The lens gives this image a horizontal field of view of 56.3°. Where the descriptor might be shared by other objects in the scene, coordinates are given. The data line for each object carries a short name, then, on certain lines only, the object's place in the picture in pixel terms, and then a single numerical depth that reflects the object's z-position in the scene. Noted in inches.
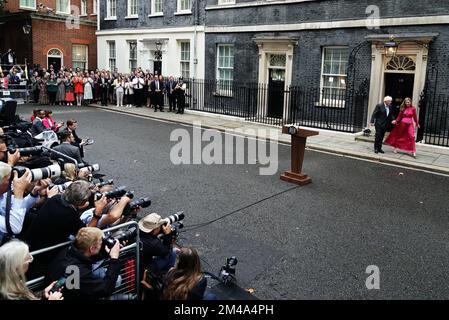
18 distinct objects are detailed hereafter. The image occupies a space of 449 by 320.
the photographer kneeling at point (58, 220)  167.3
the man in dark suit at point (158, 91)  887.1
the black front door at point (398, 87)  593.9
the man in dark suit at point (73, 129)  354.5
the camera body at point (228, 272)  183.6
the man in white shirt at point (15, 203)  167.0
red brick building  1087.6
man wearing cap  178.1
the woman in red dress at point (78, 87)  962.0
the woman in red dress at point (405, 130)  486.6
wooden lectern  370.3
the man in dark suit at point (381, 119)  505.4
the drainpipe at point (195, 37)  874.2
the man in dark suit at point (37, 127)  392.2
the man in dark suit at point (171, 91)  868.0
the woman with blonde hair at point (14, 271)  120.3
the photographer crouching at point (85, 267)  137.8
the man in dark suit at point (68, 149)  311.7
